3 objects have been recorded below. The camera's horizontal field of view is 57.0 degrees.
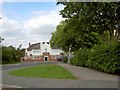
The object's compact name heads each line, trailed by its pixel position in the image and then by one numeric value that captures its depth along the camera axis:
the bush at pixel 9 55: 23.75
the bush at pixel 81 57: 12.52
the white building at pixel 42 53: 44.84
